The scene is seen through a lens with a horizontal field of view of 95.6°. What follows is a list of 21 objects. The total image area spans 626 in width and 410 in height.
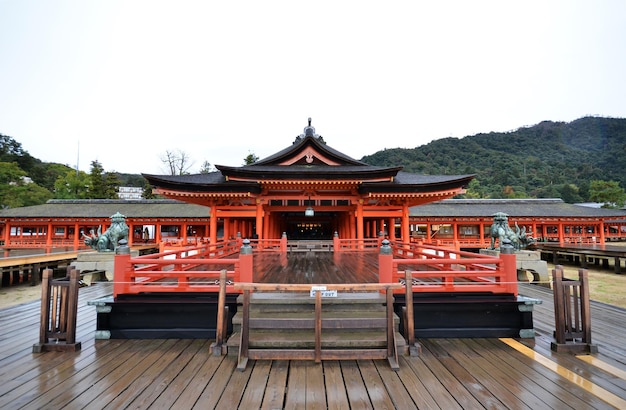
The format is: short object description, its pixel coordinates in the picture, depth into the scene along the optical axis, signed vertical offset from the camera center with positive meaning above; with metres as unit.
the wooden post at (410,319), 5.00 -1.71
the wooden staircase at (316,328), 4.67 -1.85
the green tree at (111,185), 45.72 +6.72
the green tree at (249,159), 50.22 +11.66
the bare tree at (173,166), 54.75 +11.40
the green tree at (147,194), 49.91 +5.58
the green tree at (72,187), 44.01 +6.11
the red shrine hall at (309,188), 14.02 +1.84
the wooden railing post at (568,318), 5.12 -1.78
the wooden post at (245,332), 4.60 -1.77
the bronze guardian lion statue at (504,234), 11.66 -0.54
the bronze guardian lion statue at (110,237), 13.12 -0.55
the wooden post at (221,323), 5.02 -1.75
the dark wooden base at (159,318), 5.77 -1.90
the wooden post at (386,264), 5.77 -0.84
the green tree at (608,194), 49.19 +4.76
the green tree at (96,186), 44.19 +6.18
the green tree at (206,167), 60.73 +12.48
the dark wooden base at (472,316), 5.78 -1.93
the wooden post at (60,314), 5.20 -1.62
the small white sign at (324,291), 4.62 -1.12
